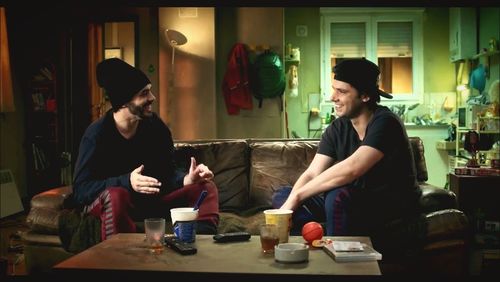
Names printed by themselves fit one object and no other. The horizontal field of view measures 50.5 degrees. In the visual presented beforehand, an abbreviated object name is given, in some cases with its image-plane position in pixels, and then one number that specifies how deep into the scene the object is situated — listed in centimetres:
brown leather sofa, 269
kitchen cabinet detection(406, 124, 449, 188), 704
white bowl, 174
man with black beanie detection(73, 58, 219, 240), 253
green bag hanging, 616
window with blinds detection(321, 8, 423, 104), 748
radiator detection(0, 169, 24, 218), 588
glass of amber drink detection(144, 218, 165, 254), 200
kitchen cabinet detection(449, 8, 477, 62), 689
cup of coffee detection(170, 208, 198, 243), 206
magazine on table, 177
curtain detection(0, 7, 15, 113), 583
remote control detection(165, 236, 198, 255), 189
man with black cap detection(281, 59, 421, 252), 251
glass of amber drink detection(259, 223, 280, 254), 191
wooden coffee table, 164
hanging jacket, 627
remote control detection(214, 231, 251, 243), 209
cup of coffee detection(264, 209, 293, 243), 203
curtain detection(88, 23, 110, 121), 739
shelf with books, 682
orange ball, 203
